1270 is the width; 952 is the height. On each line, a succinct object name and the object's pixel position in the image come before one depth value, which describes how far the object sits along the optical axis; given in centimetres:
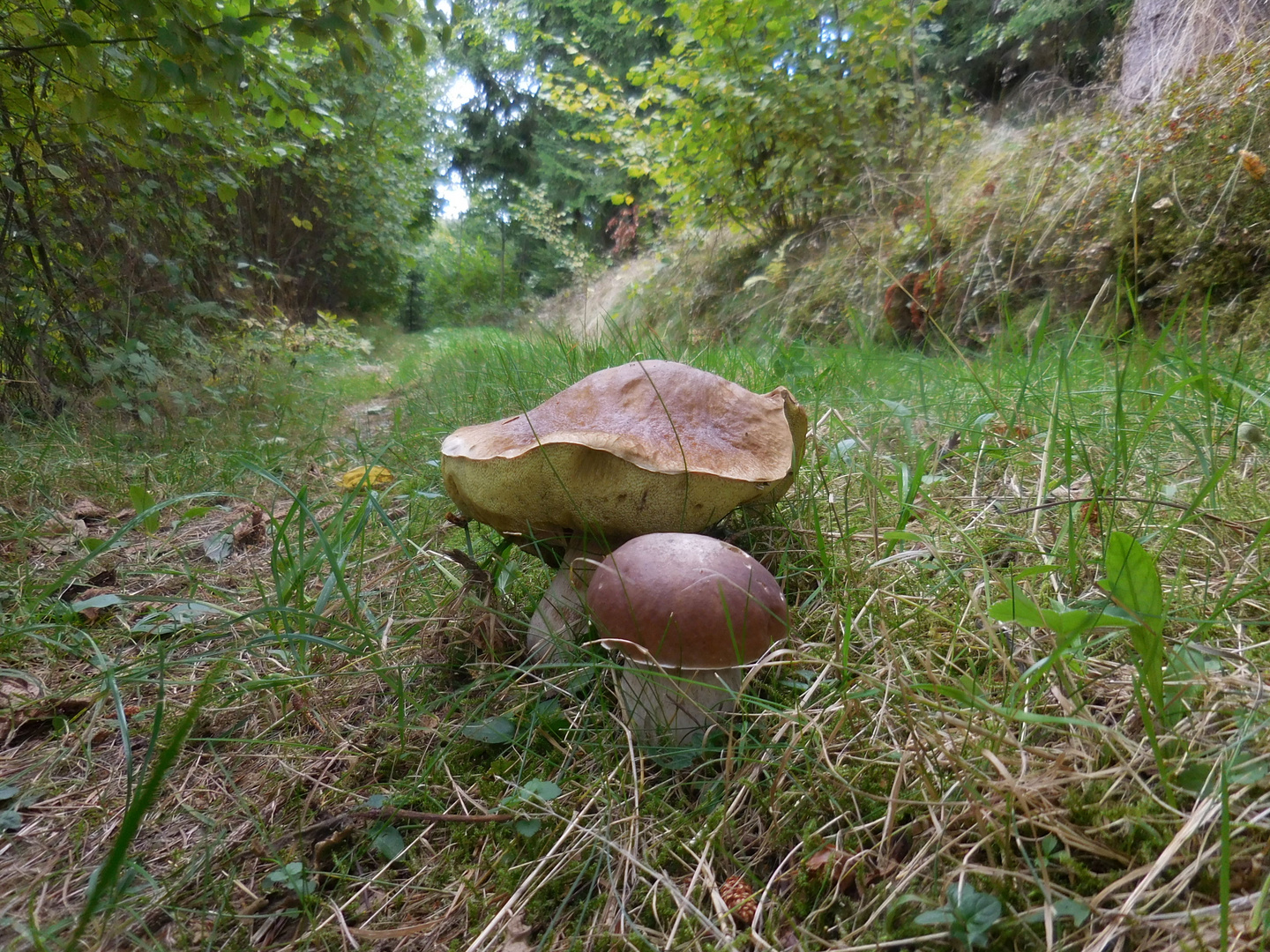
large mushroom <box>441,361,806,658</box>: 40
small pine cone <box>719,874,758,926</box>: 30
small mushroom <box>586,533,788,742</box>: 35
